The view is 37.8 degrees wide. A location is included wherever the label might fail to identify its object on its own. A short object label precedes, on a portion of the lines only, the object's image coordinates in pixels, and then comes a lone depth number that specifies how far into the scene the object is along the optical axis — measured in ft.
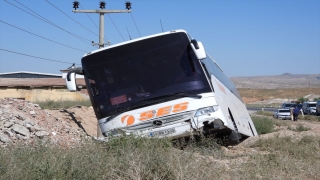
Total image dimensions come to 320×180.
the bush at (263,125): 66.28
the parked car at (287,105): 187.81
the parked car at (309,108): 194.39
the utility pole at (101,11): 96.27
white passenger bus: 31.22
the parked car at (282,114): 152.15
